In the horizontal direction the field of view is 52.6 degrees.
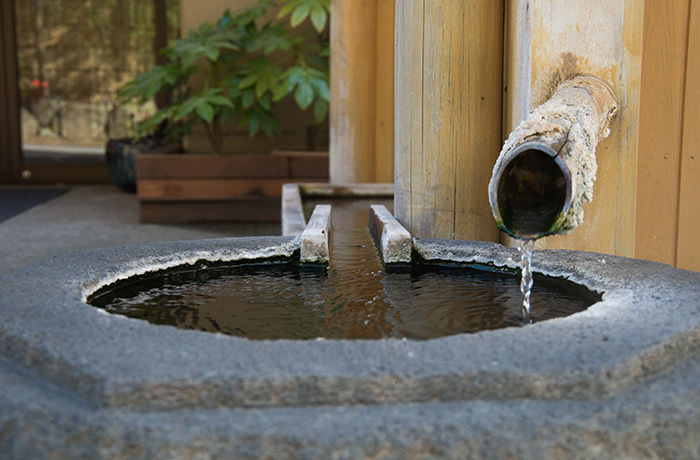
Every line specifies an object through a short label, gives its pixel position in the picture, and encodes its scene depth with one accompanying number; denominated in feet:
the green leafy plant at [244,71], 17.08
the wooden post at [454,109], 7.81
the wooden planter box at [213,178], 18.08
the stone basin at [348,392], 2.89
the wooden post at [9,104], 26.97
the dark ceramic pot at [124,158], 22.06
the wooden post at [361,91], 13.91
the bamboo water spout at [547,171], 4.81
